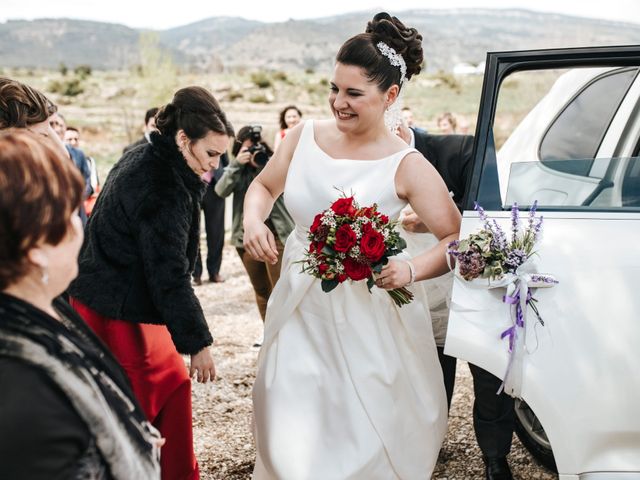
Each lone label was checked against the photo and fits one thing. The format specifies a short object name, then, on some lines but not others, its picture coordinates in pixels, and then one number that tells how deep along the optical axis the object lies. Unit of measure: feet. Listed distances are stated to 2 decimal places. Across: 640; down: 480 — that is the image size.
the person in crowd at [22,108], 9.43
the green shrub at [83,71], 198.18
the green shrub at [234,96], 153.17
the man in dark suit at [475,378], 10.53
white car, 8.30
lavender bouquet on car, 8.45
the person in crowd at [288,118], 26.39
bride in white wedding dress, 9.41
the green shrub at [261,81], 168.96
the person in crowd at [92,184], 24.80
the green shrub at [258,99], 146.92
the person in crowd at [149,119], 23.67
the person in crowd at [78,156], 23.88
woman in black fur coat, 9.22
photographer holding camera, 19.42
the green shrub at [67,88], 158.71
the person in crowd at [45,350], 4.42
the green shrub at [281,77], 181.20
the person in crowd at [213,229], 30.86
